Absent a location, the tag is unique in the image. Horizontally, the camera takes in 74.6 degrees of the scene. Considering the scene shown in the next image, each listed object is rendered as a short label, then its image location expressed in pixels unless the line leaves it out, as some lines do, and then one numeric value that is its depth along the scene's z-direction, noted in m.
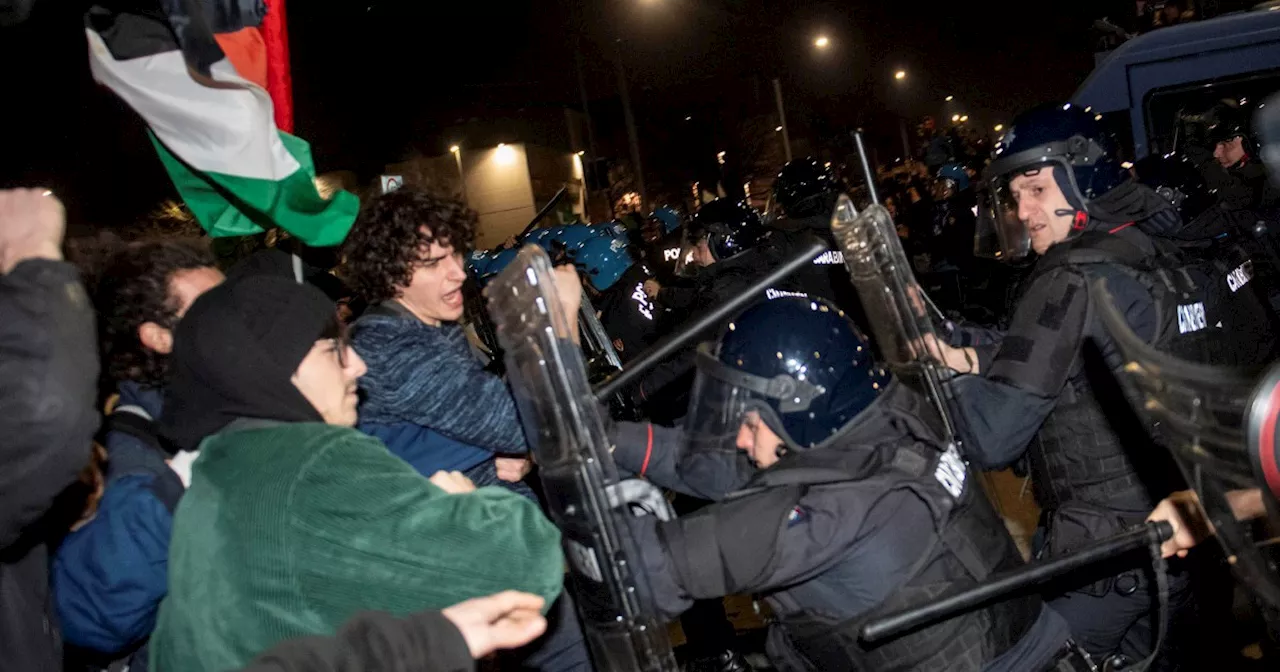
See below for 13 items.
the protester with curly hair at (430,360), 2.63
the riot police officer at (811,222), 5.39
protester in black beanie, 1.55
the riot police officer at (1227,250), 3.17
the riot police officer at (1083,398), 2.71
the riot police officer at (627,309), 6.01
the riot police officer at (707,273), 5.03
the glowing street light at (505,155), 26.14
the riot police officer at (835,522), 2.05
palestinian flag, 3.37
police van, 6.02
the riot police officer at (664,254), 7.16
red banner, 3.96
